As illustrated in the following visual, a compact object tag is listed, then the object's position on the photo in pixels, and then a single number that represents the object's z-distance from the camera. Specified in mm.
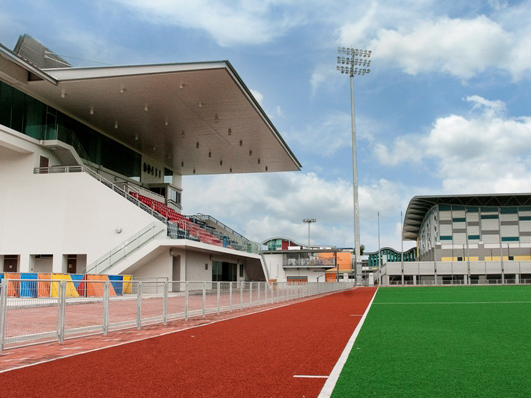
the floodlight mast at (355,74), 50038
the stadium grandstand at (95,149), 27078
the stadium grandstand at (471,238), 80438
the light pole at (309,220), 92500
